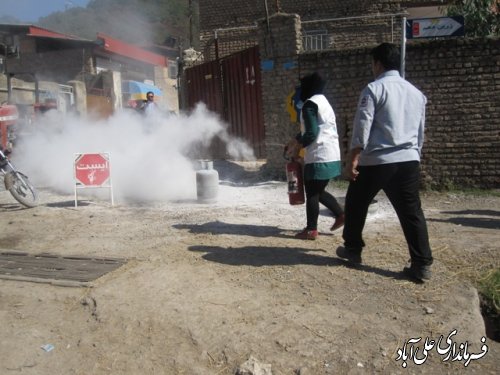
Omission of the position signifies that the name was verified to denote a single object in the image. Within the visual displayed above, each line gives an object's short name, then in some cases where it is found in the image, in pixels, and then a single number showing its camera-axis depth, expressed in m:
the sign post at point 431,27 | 6.76
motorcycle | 7.70
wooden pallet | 4.55
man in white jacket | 3.95
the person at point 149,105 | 10.98
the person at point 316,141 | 5.01
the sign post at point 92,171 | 7.78
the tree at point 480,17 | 9.59
